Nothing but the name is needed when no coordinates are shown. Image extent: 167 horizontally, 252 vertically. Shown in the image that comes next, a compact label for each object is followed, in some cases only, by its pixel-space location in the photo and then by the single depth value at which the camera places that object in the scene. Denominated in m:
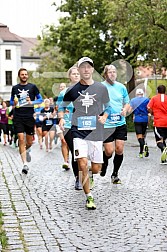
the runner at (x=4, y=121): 24.31
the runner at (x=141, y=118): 15.34
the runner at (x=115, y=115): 9.28
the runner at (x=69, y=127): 9.20
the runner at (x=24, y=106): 11.38
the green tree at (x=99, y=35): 25.07
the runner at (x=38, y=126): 21.17
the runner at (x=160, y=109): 13.98
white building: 71.62
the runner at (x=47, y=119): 19.95
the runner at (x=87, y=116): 7.64
